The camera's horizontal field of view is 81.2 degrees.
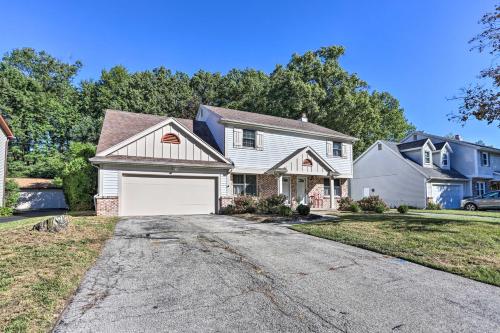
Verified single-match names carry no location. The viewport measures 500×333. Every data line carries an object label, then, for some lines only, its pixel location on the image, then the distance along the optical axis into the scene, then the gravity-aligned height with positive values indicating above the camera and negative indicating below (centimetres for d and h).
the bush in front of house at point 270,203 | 1538 -81
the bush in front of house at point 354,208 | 1728 -122
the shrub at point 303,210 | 1381 -105
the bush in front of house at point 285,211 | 1401 -111
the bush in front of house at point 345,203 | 1824 -100
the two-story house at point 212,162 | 1386 +146
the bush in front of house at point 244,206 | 1577 -97
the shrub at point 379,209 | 1694 -126
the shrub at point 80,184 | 1728 +31
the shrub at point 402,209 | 1681 -126
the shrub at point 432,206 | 2319 -152
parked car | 2222 -118
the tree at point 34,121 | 2983 +731
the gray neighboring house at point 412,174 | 2517 +119
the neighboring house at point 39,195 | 2670 -52
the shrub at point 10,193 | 1885 -23
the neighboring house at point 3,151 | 1797 +246
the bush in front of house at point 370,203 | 1732 -96
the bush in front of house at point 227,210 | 1575 -118
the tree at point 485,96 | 1158 +381
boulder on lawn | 784 -96
